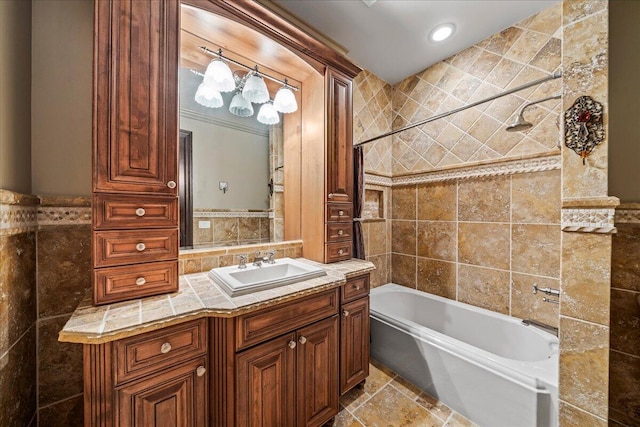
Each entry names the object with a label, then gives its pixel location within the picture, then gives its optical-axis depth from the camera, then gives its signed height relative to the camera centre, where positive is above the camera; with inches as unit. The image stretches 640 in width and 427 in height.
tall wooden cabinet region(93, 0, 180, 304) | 36.1 +10.8
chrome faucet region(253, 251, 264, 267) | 58.5 -12.3
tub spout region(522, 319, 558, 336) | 63.0 -31.5
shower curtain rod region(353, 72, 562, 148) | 46.8 +28.8
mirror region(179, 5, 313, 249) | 54.7 +17.1
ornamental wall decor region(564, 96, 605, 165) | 39.7 +15.1
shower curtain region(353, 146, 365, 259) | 75.9 +4.4
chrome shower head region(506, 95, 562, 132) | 52.7 +19.9
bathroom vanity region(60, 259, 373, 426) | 30.3 -23.1
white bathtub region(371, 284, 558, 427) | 47.8 -38.0
